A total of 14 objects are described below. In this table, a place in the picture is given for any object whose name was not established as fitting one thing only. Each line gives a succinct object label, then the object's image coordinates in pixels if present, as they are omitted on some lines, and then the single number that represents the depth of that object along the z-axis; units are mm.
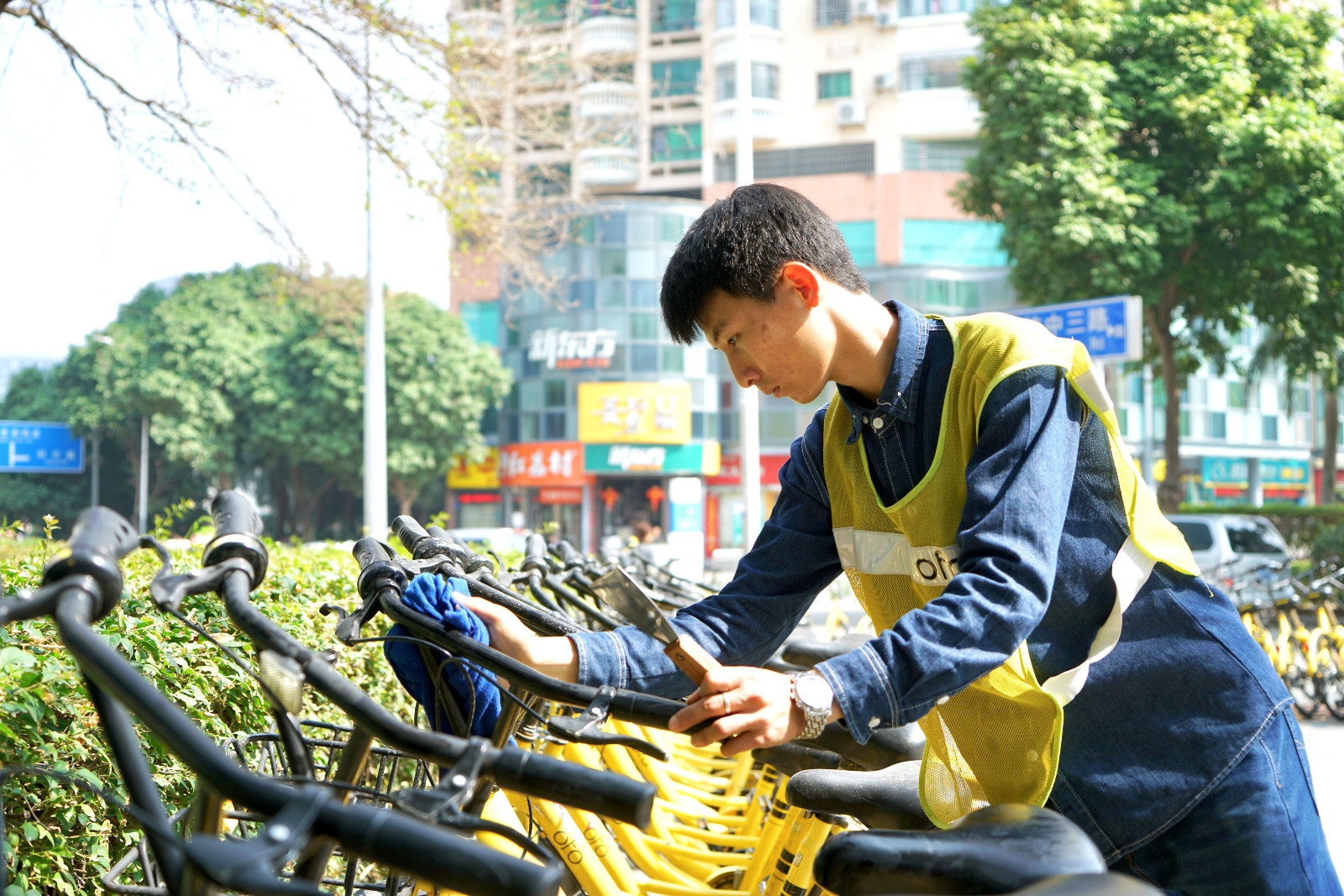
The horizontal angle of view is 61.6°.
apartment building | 32344
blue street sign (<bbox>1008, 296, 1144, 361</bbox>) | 11414
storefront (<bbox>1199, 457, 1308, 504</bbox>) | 34562
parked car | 13617
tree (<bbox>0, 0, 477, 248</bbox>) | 6617
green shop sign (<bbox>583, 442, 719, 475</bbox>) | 32000
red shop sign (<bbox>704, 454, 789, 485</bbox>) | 32469
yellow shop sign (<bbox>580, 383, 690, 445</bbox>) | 31844
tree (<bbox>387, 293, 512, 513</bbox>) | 30984
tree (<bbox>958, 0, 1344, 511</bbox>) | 14312
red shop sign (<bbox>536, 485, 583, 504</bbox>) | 33250
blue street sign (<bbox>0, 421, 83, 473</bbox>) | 31391
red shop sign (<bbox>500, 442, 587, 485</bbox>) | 32594
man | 1460
